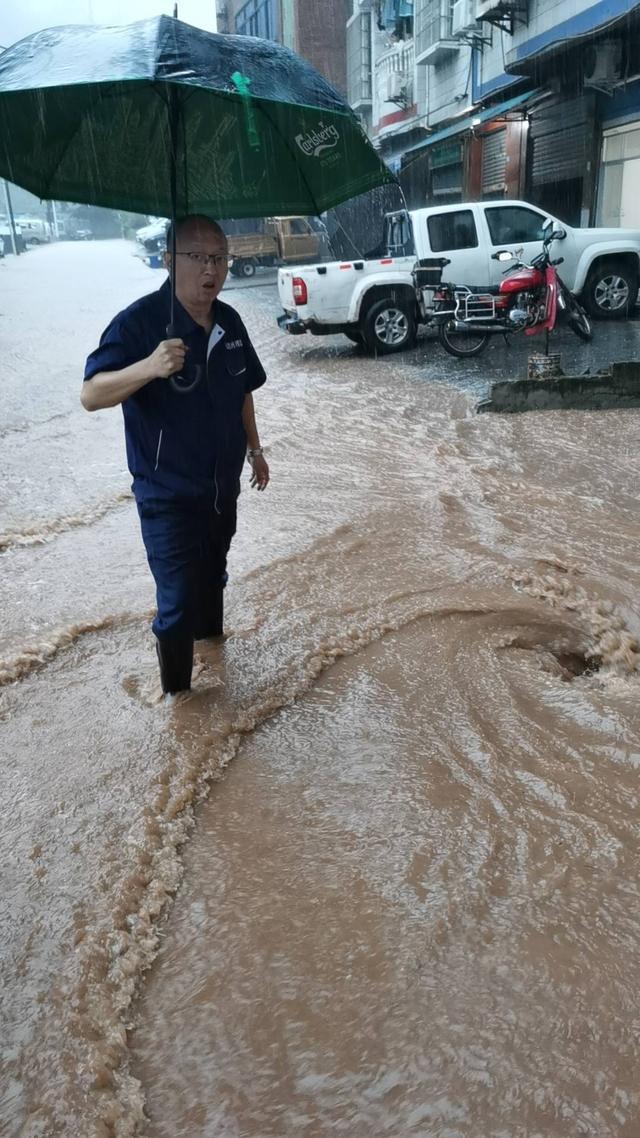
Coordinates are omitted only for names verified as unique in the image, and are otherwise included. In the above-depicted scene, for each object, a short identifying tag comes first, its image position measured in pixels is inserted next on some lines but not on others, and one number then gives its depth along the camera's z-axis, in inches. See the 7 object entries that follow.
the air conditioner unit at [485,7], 755.4
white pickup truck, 495.5
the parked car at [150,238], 1635.0
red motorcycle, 445.1
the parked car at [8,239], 2103.7
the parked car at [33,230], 2383.1
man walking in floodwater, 120.6
